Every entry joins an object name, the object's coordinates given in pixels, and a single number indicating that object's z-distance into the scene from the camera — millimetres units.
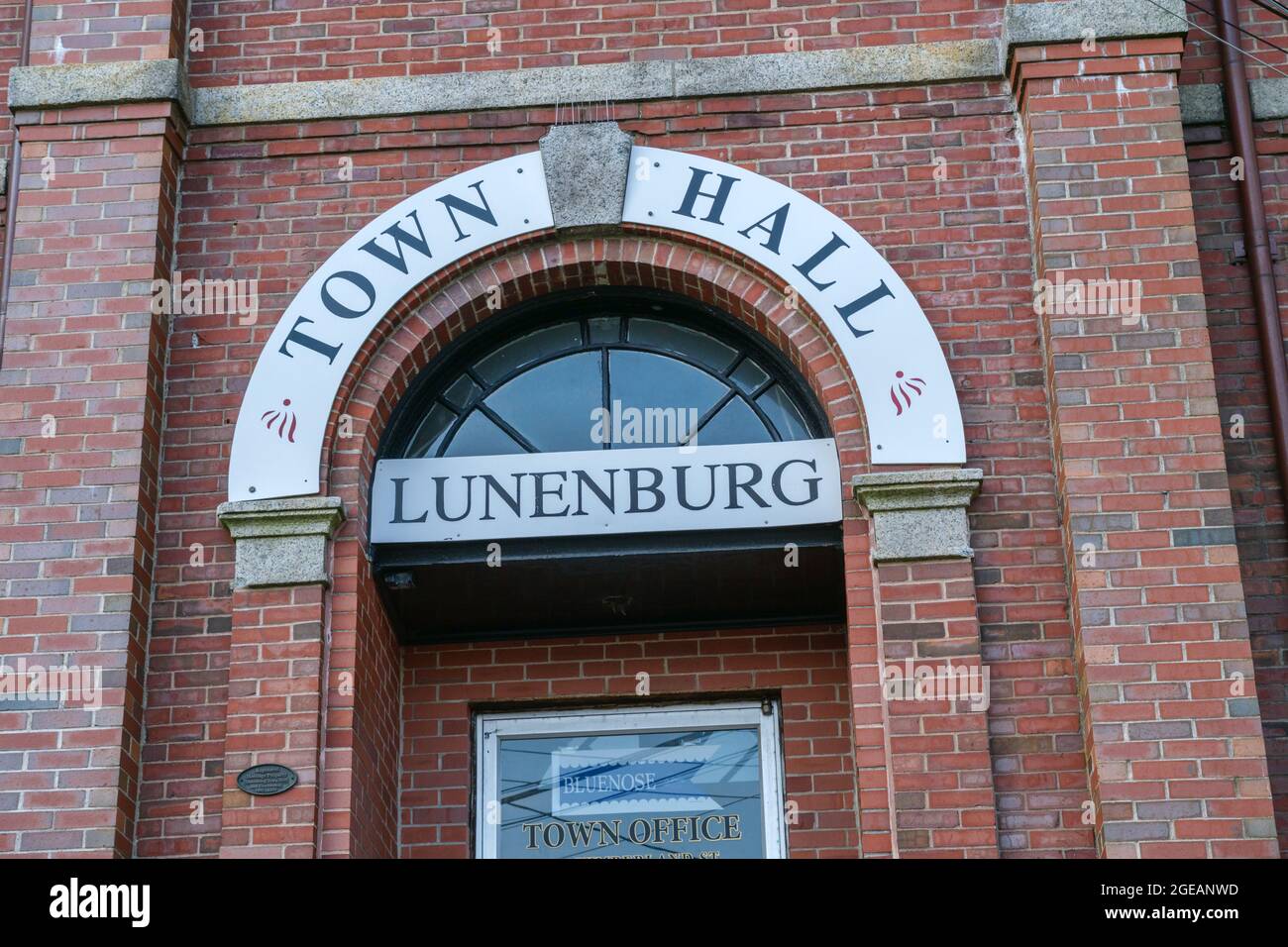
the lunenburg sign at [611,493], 8641
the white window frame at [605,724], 8953
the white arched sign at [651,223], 8508
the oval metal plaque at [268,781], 7969
